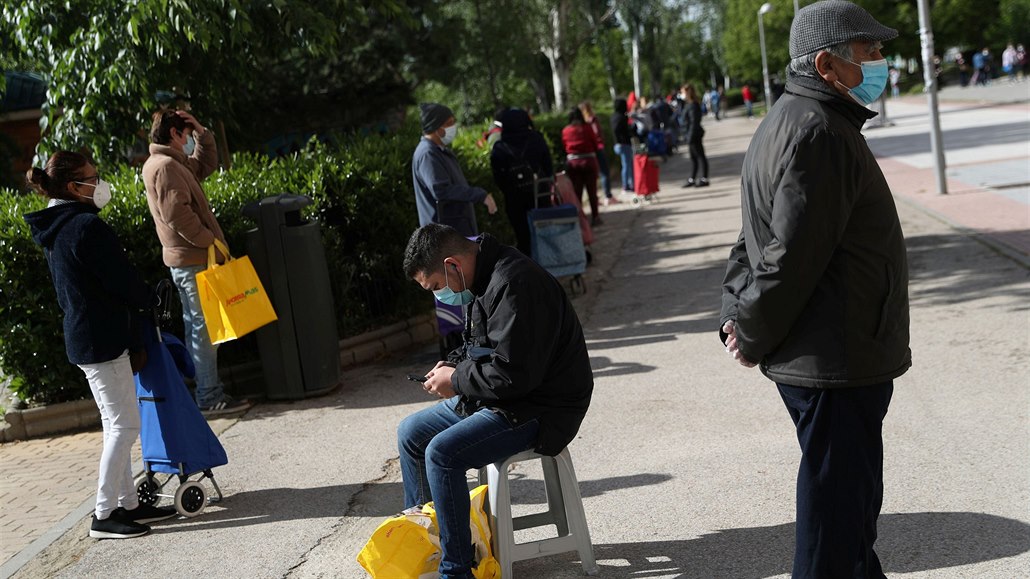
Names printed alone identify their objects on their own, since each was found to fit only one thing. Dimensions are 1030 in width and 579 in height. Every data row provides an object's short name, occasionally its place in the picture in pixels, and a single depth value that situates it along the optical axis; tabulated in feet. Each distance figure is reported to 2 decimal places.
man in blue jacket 27.94
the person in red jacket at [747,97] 183.05
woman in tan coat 23.72
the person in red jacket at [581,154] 50.93
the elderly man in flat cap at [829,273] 10.26
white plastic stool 14.21
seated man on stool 13.42
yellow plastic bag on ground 13.88
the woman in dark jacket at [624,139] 62.13
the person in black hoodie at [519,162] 35.14
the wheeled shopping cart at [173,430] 18.53
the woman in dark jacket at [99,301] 17.60
